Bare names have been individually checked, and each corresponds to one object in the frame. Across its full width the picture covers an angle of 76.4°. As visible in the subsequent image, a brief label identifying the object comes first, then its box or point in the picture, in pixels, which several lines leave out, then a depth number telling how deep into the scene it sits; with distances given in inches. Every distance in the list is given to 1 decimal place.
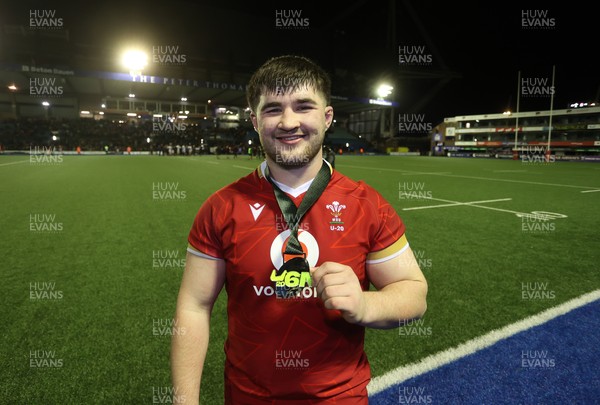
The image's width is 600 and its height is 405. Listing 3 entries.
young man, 60.0
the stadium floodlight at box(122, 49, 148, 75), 1871.3
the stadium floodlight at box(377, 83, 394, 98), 2785.4
